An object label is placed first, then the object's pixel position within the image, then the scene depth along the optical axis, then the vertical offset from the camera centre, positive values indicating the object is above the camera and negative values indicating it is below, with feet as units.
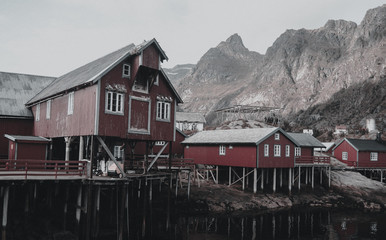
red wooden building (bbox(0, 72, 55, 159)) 93.20 +10.25
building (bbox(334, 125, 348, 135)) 264.31 +14.48
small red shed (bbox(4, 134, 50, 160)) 75.77 -2.17
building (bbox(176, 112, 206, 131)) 271.69 +17.89
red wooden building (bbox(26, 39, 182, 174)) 67.67 +8.82
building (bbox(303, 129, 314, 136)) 266.77 +12.56
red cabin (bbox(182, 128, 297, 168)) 113.39 -1.44
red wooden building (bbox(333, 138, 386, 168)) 158.61 -2.43
